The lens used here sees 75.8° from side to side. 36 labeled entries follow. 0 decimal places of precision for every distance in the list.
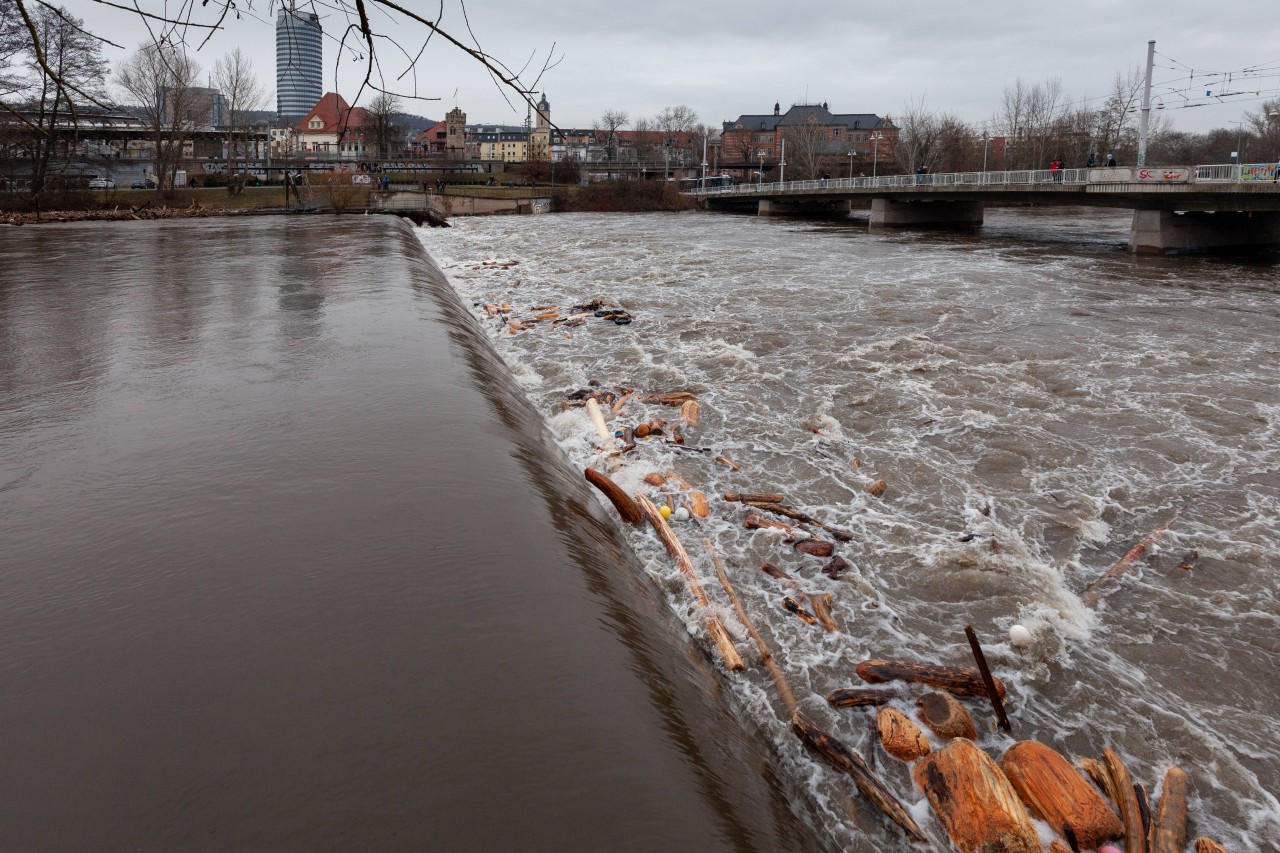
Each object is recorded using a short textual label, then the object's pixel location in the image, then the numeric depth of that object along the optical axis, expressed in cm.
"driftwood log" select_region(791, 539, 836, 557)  664
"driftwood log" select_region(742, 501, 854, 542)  700
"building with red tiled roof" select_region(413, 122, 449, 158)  13612
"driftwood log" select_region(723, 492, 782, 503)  765
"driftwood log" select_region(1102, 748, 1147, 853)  368
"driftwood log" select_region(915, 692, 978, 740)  452
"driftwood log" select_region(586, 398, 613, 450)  929
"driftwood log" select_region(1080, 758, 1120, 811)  402
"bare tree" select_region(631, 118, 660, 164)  14025
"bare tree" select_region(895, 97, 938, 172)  9456
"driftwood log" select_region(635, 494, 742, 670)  512
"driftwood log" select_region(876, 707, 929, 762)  430
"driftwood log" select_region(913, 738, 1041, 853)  363
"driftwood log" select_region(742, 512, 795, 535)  709
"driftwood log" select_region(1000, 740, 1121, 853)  375
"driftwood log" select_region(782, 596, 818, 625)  565
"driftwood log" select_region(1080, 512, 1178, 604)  607
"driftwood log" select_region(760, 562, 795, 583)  627
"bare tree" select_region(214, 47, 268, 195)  5902
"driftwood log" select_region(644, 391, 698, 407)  1109
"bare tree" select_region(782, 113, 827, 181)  10573
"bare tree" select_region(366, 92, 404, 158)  10346
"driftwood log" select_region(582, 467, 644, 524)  716
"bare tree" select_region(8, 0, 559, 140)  230
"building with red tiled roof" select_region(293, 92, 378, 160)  10734
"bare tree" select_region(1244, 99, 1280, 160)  8933
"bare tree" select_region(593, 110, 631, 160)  13771
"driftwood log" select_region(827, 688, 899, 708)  469
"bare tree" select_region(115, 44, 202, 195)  5153
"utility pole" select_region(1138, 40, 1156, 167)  3622
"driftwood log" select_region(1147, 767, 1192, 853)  372
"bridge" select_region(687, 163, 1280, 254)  2759
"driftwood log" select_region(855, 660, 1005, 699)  488
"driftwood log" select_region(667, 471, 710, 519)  741
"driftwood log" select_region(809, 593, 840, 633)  559
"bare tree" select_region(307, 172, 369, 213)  5631
